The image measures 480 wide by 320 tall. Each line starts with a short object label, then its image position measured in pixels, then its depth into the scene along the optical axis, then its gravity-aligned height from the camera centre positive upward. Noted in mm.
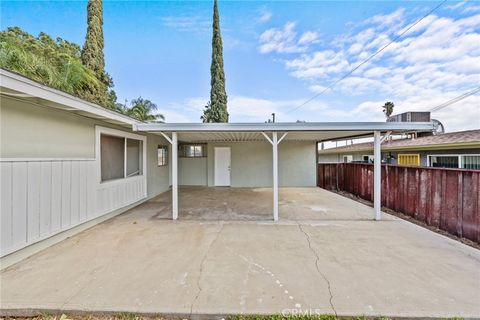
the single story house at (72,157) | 3057 +87
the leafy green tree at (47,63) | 6070 +3484
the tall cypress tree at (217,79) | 14430 +5710
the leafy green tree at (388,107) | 26562 +6897
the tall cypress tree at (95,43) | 11156 +6327
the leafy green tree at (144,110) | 14680 +3712
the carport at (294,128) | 4793 +778
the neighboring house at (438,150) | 7379 +482
